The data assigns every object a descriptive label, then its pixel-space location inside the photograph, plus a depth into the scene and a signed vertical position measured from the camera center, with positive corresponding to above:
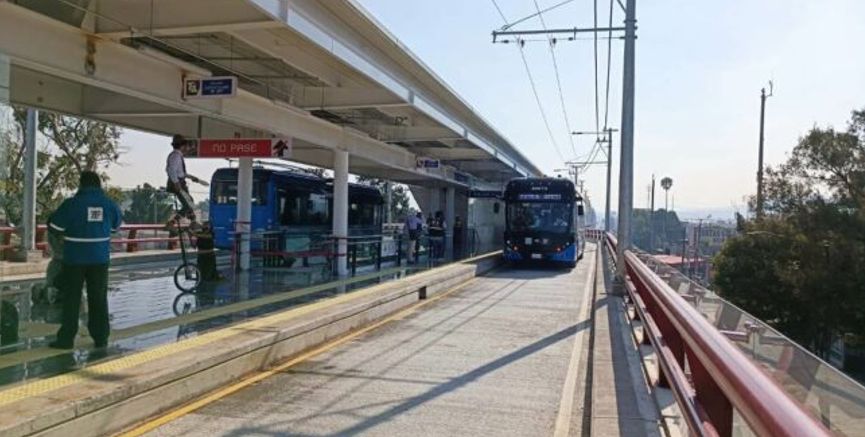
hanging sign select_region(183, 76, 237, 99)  10.96 +2.05
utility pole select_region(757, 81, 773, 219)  43.06 +4.36
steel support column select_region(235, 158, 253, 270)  17.53 +0.42
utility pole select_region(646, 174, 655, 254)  58.88 +1.08
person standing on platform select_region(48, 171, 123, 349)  7.10 -0.42
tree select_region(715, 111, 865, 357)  34.28 -0.80
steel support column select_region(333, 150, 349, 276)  18.44 +0.68
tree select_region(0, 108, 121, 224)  26.58 +2.20
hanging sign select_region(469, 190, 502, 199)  29.08 +1.35
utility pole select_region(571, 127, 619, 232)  42.53 +4.45
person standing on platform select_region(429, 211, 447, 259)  24.80 -0.50
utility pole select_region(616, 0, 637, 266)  15.12 +2.07
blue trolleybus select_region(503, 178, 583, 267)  25.67 +0.27
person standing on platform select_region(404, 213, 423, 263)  23.03 -0.23
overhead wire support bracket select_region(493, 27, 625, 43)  16.03 +4.49
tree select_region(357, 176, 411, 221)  72.12 +2.58
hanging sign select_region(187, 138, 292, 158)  15.73 +1.59
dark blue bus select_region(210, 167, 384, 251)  21.91 +0.49
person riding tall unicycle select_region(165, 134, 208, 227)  11.13 +0.70
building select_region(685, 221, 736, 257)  43.75 -0.18
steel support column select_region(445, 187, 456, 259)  33.72 +0.72
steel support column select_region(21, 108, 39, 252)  16.03 +0.88
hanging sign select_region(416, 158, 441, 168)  25.33 +2.21
